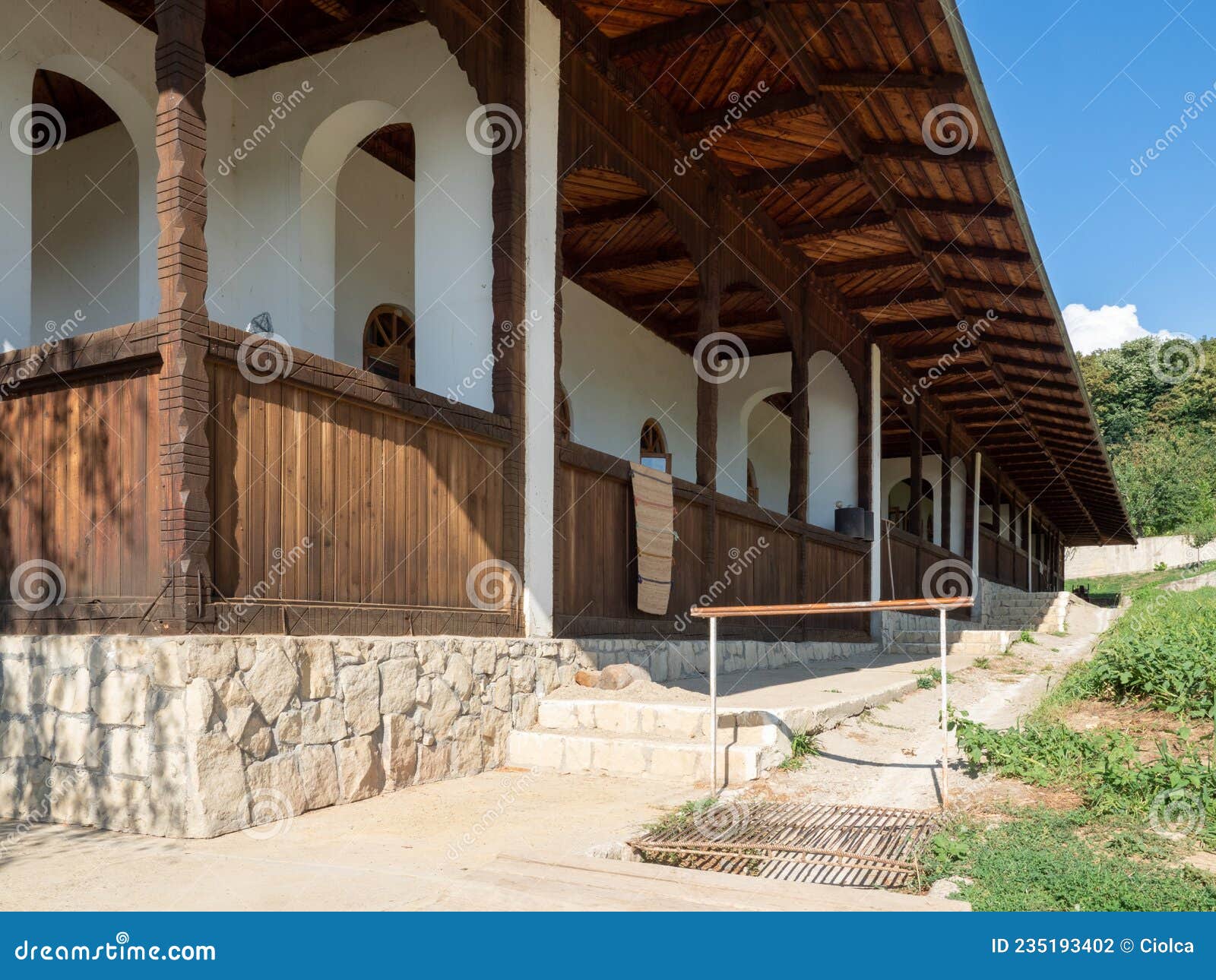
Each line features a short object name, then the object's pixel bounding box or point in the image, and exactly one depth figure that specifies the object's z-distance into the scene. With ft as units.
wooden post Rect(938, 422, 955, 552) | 61.26
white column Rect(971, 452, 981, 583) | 69.31
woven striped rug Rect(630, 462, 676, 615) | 26.99
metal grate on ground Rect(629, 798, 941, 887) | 12.90
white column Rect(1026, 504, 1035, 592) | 101.91
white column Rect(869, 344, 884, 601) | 44.98
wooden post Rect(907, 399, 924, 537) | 52.70
